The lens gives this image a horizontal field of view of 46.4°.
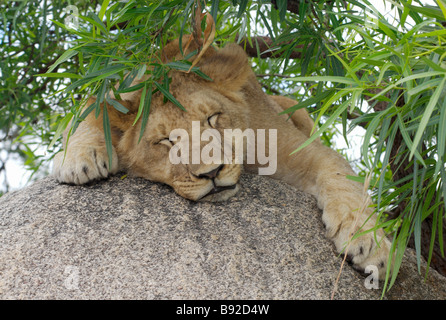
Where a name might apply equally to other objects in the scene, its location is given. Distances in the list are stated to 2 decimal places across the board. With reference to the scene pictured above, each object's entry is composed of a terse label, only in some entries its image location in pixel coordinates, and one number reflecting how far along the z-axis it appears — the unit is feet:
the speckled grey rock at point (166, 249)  5.82
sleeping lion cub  7.21
